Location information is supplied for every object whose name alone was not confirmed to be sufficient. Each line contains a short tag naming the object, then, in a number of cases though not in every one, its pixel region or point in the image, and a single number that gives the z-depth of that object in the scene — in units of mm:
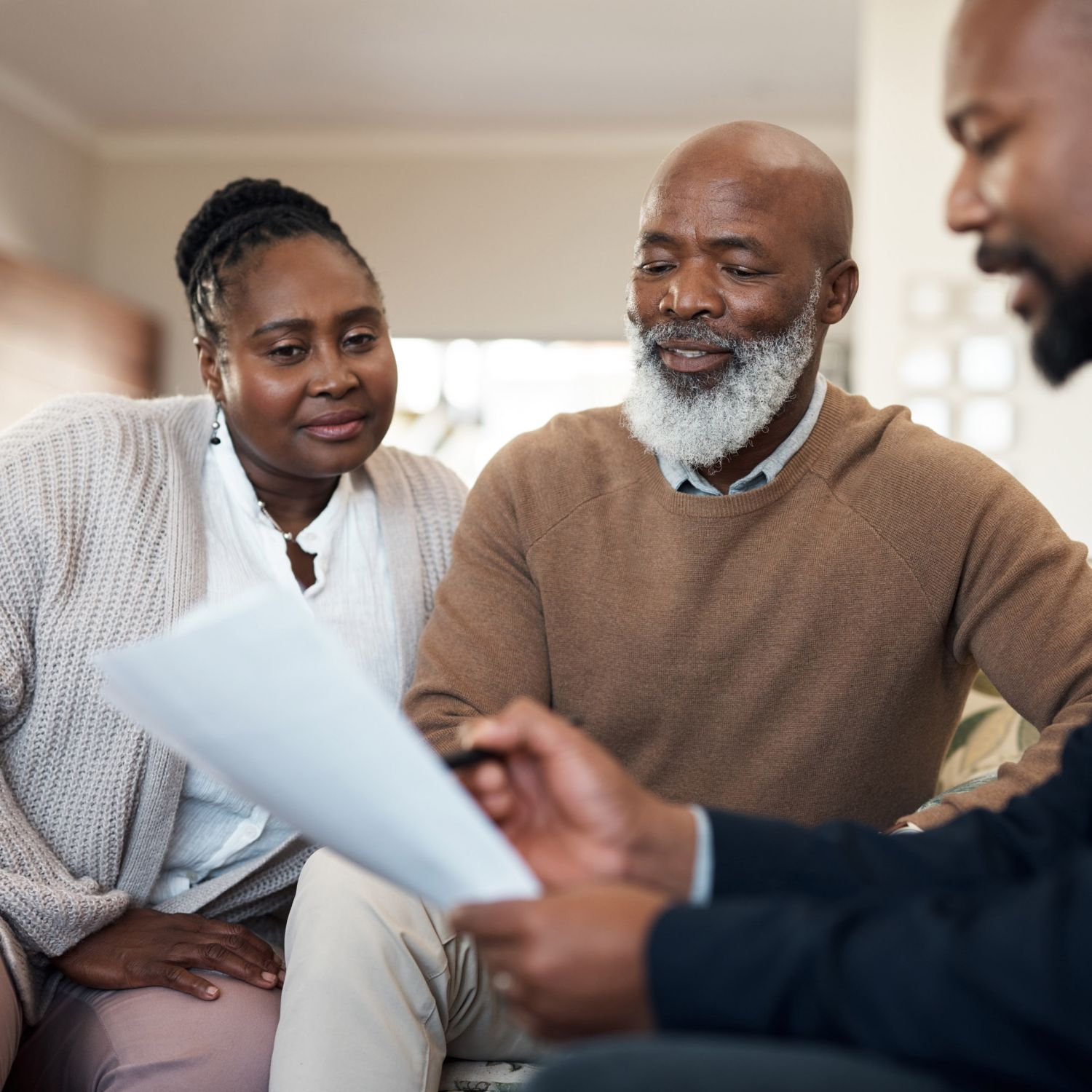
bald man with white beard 1692
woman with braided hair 1690
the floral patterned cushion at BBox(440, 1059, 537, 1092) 1576
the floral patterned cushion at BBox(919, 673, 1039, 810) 1997
